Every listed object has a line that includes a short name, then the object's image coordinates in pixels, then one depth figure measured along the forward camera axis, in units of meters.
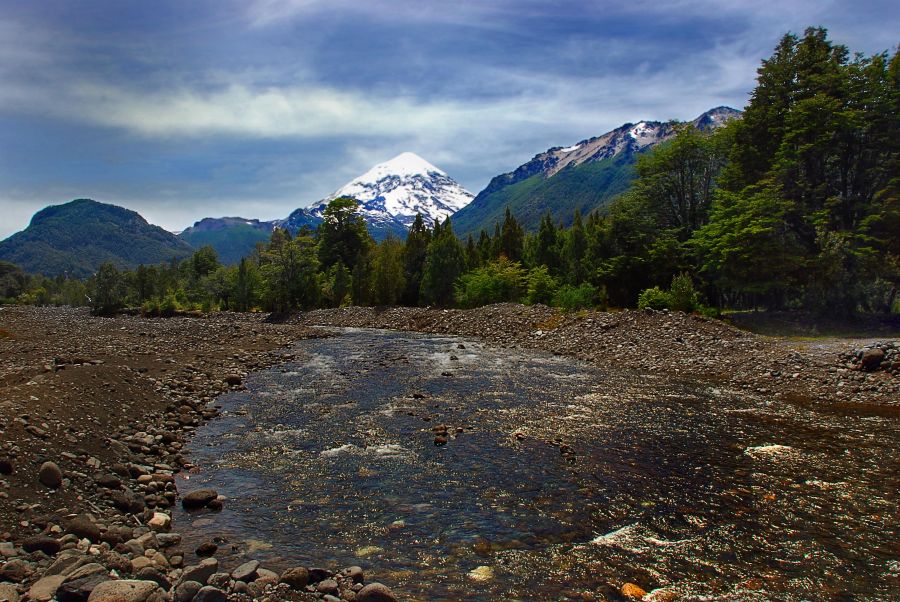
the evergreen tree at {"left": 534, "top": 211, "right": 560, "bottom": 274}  71.94
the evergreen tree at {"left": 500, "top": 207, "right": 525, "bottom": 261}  79.31
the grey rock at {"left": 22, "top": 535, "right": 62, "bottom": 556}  6.57
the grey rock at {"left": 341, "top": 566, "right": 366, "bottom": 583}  6.73
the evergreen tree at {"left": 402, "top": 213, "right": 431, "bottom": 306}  70.50
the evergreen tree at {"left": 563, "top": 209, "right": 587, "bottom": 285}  61.22
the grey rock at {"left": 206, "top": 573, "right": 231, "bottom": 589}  6.32
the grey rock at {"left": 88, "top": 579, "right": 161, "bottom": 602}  5.39
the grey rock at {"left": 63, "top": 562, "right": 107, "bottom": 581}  5.75
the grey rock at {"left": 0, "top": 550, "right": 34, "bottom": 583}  5.78
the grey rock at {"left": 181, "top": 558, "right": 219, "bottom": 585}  6.32
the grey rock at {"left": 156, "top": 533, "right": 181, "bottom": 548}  7.54
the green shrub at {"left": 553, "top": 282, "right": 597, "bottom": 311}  42.56
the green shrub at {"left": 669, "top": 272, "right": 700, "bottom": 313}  33.41
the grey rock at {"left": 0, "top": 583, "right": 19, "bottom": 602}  5.25
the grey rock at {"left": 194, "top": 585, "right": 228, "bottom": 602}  5.82
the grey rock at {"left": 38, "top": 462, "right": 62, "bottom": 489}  8.26
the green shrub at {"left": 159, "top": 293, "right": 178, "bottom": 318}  79.44
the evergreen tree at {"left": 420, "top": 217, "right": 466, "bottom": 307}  64.69
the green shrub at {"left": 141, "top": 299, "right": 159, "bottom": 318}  80.31
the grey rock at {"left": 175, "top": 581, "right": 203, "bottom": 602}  5.86
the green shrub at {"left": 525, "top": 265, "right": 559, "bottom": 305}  51.84
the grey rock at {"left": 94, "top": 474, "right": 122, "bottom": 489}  8.98
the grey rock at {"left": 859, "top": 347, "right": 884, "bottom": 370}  18.42
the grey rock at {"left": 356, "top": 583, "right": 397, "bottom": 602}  6.19
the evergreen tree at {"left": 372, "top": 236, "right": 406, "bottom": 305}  67.31
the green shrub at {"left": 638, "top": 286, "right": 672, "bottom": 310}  35.97
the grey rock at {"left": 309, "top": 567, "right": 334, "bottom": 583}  6.68
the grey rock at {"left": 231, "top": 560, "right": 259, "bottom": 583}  6.49
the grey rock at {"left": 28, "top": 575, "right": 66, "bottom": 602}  5.41
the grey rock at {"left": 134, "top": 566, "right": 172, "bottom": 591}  6.06
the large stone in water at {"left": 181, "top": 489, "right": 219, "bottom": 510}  9.02
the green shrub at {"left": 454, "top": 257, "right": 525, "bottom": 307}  57.28
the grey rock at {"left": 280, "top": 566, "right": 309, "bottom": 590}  6.50
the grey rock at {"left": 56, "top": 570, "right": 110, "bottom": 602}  5.40
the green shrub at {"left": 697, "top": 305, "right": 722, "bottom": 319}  32.63
